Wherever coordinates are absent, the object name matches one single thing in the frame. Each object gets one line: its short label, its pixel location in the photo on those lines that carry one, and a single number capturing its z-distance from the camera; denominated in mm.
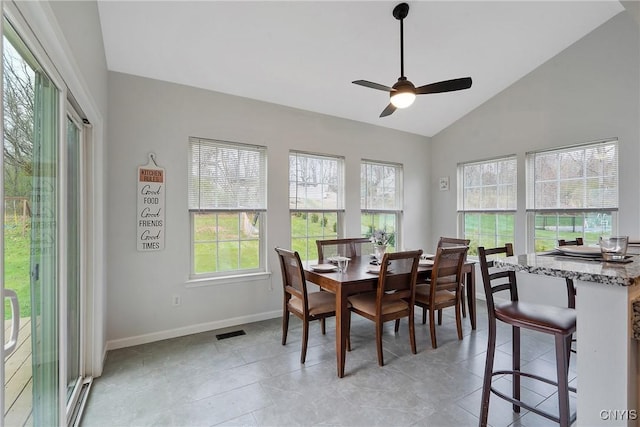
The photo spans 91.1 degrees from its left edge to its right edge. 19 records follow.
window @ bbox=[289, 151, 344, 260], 3922
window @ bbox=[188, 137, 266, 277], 3328
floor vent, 3160
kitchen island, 1070
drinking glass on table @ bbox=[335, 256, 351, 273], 2874
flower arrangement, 3354
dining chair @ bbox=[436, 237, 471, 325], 3557
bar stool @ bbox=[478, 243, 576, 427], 1499
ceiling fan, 2449
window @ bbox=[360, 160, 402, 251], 4512
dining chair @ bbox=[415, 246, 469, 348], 2881
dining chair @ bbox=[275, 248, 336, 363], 2631
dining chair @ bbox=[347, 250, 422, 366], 2552
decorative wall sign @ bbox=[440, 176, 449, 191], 4863
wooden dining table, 2436
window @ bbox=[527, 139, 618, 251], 3324
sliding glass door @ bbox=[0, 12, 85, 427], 1116
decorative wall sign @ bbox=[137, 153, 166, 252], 3010
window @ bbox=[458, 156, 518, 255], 4160
